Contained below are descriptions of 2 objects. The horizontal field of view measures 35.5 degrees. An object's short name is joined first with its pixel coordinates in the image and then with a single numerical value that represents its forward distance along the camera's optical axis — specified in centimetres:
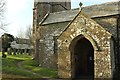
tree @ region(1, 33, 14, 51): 3817
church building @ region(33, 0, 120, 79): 1792
